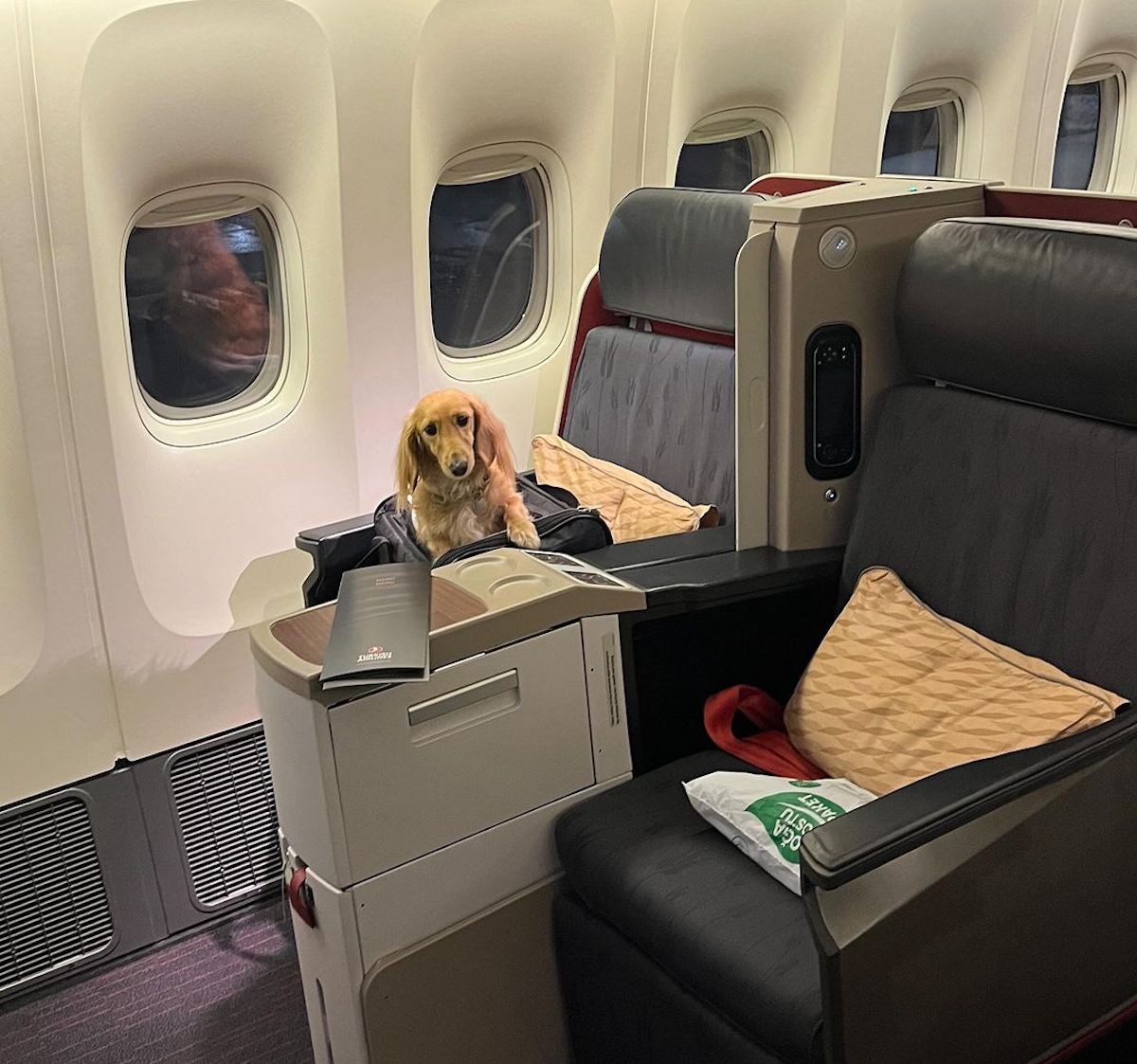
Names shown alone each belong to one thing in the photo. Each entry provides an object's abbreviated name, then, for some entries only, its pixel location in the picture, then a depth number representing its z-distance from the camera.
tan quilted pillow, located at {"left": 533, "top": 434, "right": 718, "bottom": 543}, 2.67
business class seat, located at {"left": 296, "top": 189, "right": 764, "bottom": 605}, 2.71
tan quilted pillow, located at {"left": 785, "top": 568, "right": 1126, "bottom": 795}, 1.79
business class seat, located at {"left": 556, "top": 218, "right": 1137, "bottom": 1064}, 1.51
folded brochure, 1.71
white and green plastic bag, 1.78
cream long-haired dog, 2.36
